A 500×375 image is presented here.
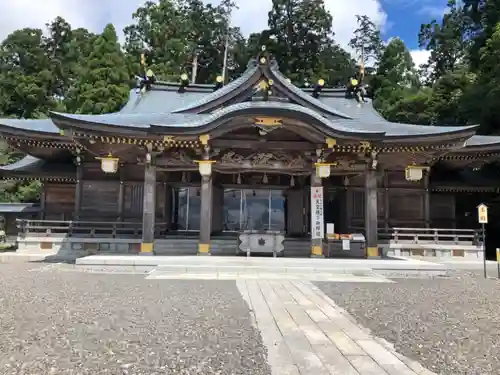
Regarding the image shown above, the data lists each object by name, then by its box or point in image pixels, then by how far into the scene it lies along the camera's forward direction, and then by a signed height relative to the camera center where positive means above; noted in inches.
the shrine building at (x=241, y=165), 495.2 +77.7
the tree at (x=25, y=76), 1579.7 +589.6
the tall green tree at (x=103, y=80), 1145.6 +423.2
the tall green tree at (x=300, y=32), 1908.2 +938.2
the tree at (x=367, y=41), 2220.5 +1013.5
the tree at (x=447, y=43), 1653.5 +764.3
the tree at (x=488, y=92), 780.6 +267.1
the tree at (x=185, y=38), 1760.0 +877.7
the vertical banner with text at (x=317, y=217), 515.2 +1.1
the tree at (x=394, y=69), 1649.9 +638.8
